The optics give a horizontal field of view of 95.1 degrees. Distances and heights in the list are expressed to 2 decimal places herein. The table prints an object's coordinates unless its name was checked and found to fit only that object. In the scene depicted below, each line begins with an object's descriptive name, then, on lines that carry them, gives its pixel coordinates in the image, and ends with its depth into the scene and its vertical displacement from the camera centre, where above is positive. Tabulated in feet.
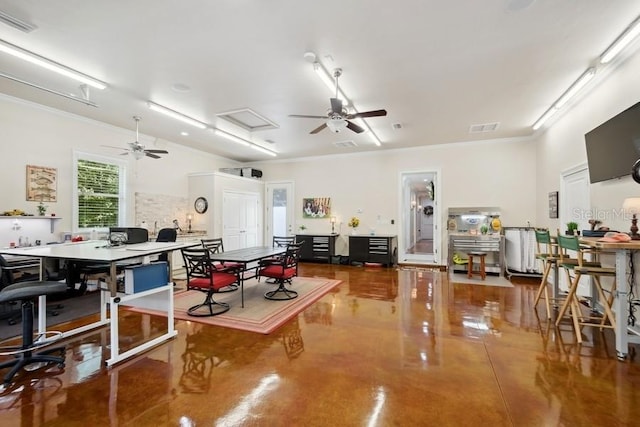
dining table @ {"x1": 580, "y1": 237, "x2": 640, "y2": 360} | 8.82 -2.32
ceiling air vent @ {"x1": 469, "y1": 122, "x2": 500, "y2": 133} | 19.39 +6.12
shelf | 13.80 +0.07
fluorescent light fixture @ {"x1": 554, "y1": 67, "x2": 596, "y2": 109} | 12.33 +6.00
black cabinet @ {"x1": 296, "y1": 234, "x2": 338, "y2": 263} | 27.07 -2.74
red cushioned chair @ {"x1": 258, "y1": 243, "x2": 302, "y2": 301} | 15.38 -2.84
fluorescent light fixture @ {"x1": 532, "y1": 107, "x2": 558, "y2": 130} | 16.49 +6.00
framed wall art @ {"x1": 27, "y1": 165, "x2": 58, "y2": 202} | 15.46 +1.89
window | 17.84 +1.73
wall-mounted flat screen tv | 10.13 +2.74
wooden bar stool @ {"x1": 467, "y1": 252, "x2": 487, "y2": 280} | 20.36 -3.37
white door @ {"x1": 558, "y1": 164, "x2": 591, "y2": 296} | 14.64 +0.81
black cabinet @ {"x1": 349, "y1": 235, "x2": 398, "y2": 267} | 25.12 -2.77
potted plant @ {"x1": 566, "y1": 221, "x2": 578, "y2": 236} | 13.48 -0.54
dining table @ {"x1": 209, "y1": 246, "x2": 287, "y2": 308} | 13.64 -1.91
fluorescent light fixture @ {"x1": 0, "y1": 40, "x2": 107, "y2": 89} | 10.30 +5.97
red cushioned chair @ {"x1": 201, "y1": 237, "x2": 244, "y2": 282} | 14.22 -2.48
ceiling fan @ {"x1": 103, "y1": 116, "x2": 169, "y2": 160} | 16.41 +3.86
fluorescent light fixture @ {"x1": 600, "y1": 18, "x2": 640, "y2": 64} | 9.34 +5.95
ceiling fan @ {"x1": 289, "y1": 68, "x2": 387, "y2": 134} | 12.27 +4.42
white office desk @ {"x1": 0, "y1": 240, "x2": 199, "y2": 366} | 8.96 -1.41
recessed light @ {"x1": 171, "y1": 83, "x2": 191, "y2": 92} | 13.70 +6.23
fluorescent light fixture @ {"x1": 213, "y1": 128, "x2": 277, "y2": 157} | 20.75 +6.01
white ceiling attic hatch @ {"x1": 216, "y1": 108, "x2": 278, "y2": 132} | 17.31 +6.28
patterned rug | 12.09 -4.28
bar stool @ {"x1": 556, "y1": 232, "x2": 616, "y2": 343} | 10.01 -2.47
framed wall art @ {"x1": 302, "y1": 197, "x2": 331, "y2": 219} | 28.84 +1.03
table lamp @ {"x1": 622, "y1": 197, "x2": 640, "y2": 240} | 9.21 +0.23
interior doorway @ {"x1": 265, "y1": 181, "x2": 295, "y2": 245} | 30.50 +0.74
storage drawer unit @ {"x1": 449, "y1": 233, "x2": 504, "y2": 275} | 21.16 -2.18
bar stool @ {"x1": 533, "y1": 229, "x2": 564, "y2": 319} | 12.47 -1.82
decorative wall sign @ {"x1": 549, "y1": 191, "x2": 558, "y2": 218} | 18.02 +0.78
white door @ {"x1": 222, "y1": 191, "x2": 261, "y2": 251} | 25.77 -0.21
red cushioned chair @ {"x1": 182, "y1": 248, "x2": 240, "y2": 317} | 12.64 -2.76
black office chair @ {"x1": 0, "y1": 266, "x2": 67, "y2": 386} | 8.20 -3.09
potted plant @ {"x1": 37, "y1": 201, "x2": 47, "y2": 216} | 15.46 +0.49
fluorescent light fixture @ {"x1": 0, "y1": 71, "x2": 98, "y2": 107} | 11.72 +5.68
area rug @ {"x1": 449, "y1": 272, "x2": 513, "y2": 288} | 18.86 -4.31
